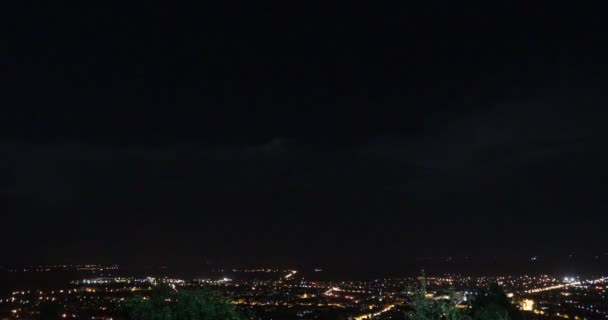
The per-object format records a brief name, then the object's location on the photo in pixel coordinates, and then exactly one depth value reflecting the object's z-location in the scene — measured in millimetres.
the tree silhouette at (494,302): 25831
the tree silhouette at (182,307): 12977
